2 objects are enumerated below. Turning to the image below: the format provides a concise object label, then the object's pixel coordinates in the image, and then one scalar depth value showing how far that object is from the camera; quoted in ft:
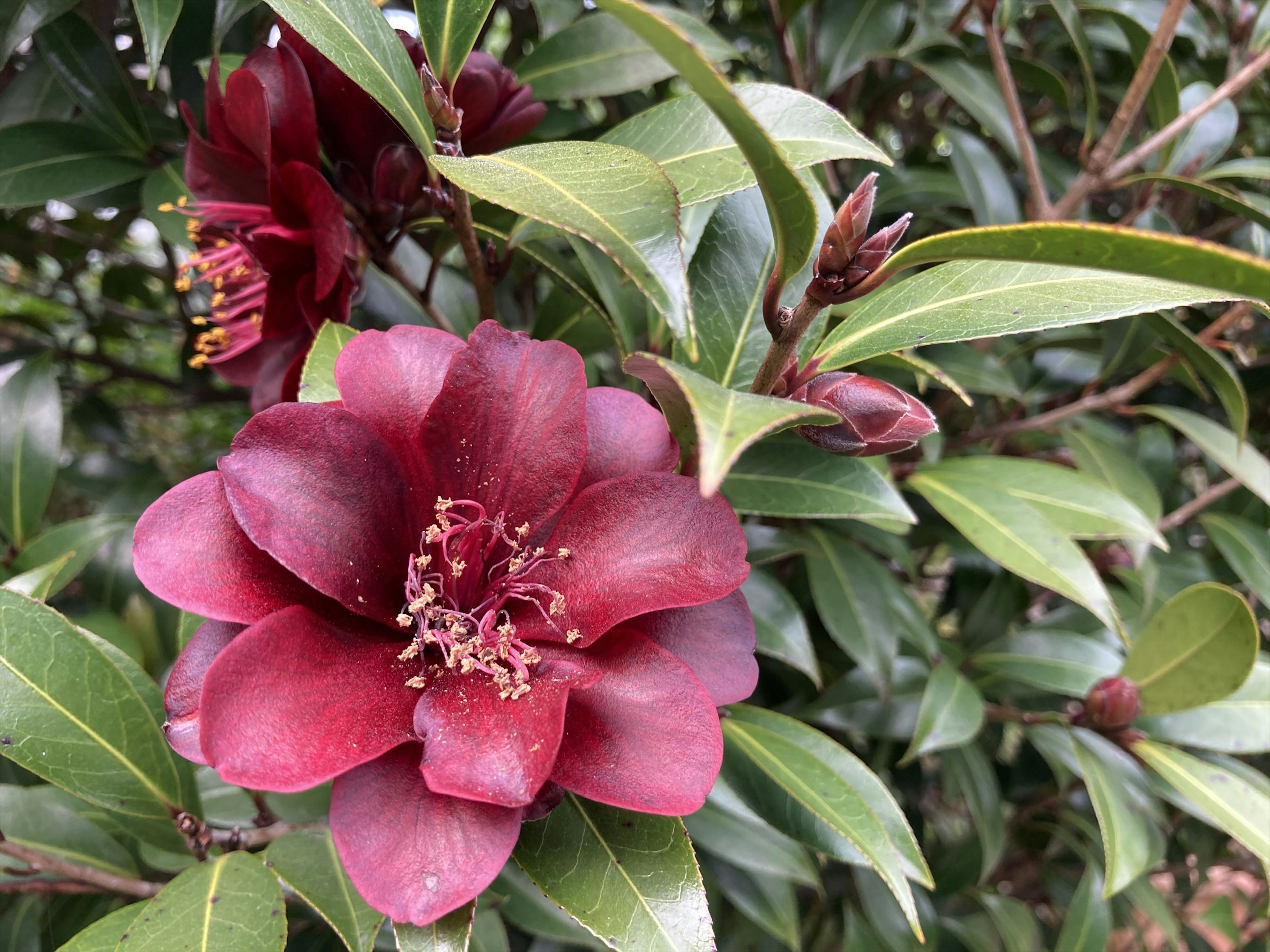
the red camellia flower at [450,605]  0.41
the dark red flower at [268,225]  0.55
